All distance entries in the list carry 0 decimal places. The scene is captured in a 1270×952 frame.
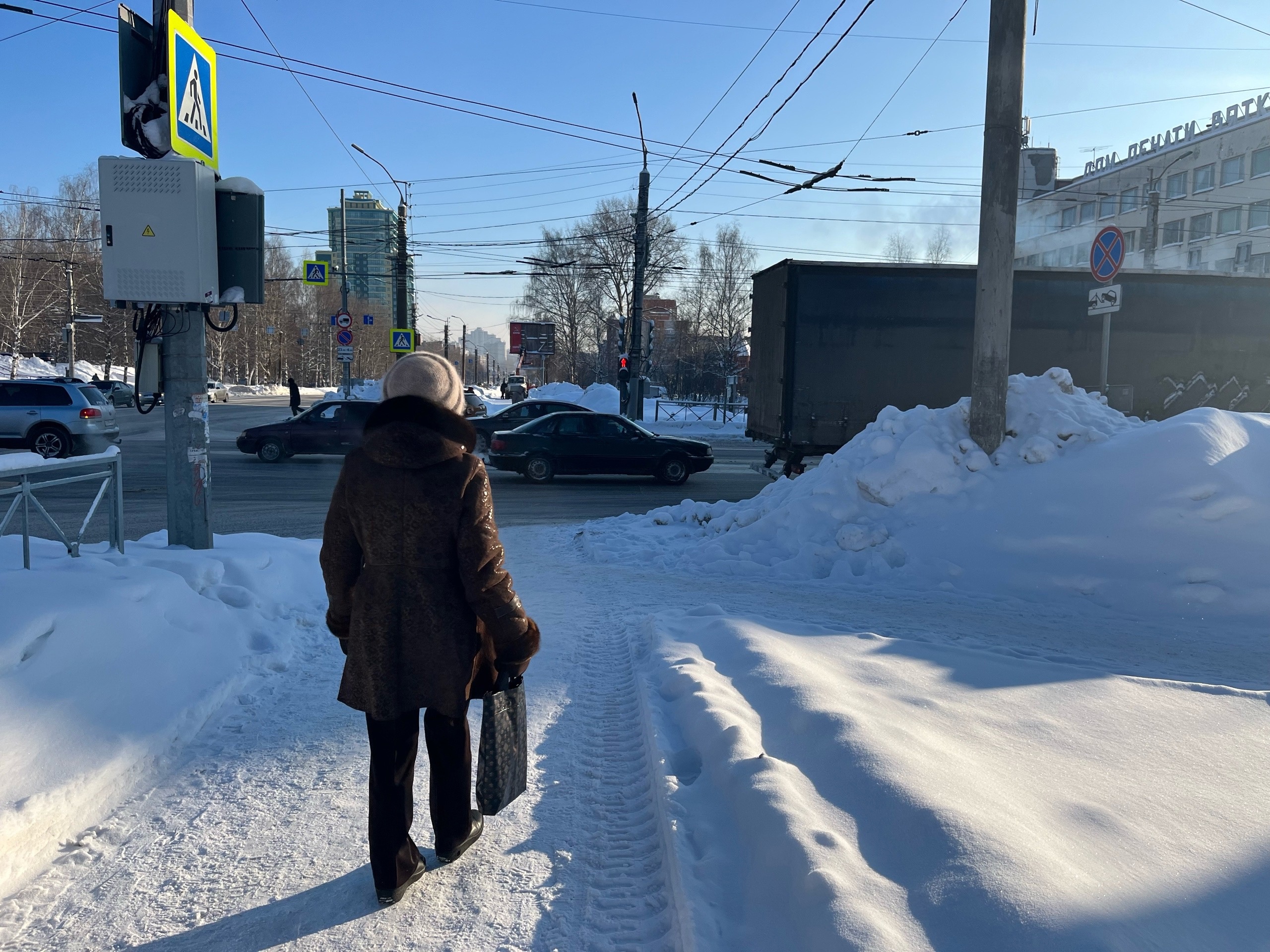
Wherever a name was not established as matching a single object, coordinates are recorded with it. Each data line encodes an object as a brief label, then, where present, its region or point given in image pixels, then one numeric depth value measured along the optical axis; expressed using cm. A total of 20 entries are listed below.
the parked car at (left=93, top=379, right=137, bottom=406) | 4675
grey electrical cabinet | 614
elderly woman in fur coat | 270
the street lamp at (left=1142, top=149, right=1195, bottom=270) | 3766
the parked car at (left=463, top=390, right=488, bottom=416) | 4292
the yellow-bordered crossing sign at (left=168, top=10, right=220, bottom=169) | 615
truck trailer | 1407
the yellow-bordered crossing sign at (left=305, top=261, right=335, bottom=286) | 2745
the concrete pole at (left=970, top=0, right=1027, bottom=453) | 873
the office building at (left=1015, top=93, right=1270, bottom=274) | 5553
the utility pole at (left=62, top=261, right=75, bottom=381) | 5062
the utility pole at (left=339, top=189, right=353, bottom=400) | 3144
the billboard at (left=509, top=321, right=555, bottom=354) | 7475
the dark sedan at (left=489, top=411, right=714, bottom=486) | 1672
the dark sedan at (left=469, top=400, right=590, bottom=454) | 2052
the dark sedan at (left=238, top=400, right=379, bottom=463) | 1916
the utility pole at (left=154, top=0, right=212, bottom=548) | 655
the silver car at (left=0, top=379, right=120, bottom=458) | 1814
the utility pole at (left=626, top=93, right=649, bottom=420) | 2620
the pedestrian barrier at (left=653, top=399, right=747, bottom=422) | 4145
